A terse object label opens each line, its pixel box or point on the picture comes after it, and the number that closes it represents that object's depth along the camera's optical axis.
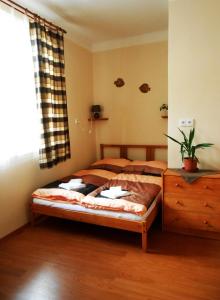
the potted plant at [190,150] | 2.56
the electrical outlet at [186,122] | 2.71
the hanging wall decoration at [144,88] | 4.05
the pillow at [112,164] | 3.83
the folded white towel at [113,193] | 2.55
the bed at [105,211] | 2.28
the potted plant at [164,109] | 3.88
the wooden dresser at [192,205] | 2.41
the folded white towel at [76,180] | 3.01
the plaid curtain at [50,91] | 2.86
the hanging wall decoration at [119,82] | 4.23
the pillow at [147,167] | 3.50
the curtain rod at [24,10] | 2.50
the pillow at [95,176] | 3.16
